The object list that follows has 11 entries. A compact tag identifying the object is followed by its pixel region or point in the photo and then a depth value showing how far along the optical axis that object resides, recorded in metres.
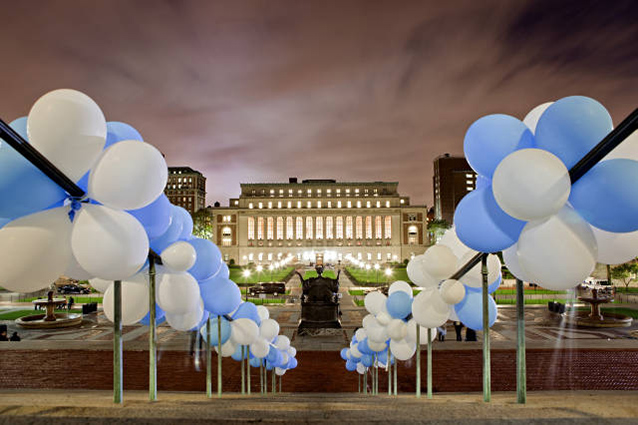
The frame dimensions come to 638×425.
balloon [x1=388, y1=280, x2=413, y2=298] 6.74
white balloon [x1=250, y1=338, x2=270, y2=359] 6.94
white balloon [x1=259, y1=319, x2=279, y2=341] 7.16
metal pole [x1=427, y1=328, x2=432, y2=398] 5.73
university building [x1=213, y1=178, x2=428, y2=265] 108.50
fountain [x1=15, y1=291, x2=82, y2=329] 21.60
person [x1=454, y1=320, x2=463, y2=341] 17.08
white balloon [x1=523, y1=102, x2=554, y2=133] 3.68
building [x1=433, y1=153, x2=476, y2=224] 162.12
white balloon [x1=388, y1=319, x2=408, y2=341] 6.51
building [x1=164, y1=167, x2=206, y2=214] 164.75
